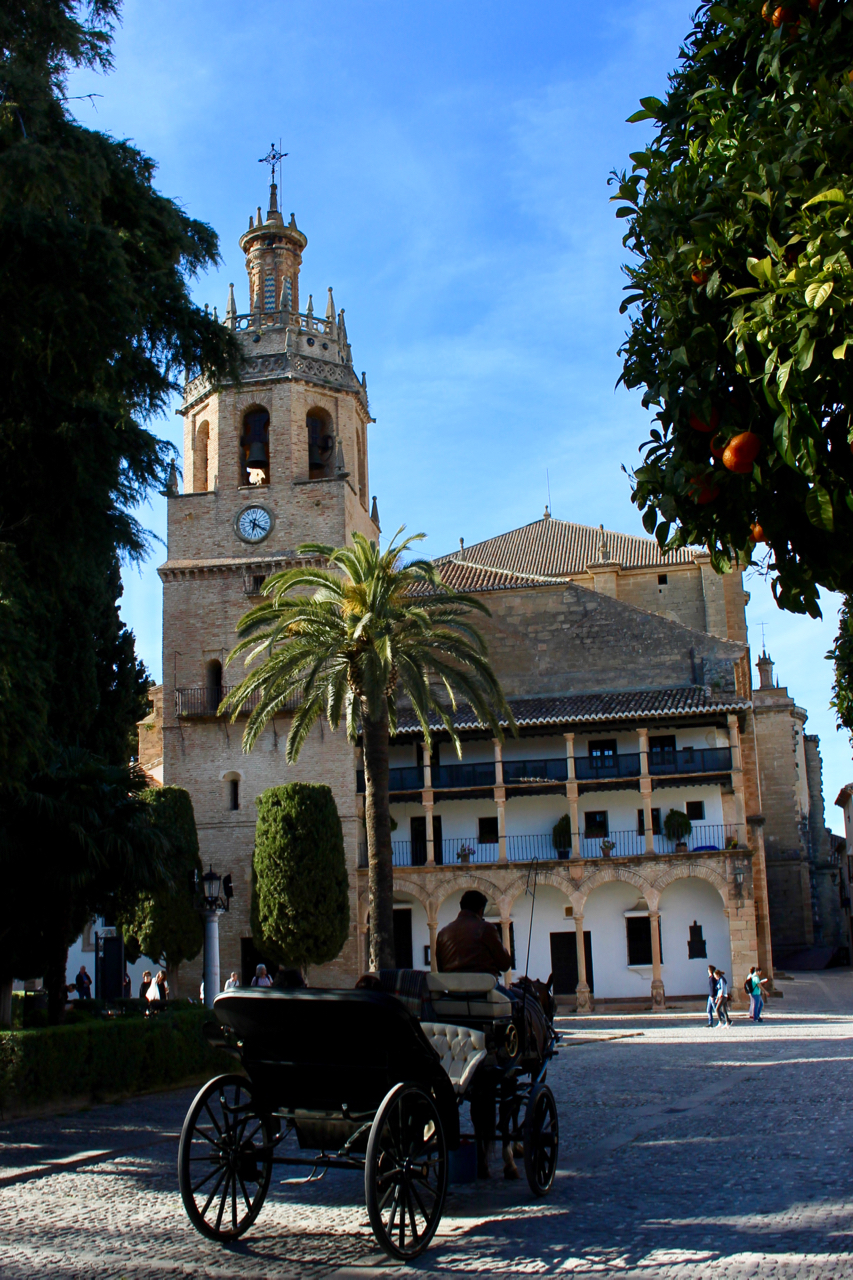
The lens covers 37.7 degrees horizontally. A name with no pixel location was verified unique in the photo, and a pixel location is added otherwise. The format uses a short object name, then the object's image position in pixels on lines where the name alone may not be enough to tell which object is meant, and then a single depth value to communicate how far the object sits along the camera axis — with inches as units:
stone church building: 1331.2
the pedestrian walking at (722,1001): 1002.2
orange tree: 159.5
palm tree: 789.9
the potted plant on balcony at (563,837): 1353.3
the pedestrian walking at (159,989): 1017.8
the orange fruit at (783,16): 182.2
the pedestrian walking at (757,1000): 1068.5
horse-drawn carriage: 240.8
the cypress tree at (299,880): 1228.5
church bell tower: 1409.9
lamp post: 749.9
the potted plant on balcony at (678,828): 1325.0
